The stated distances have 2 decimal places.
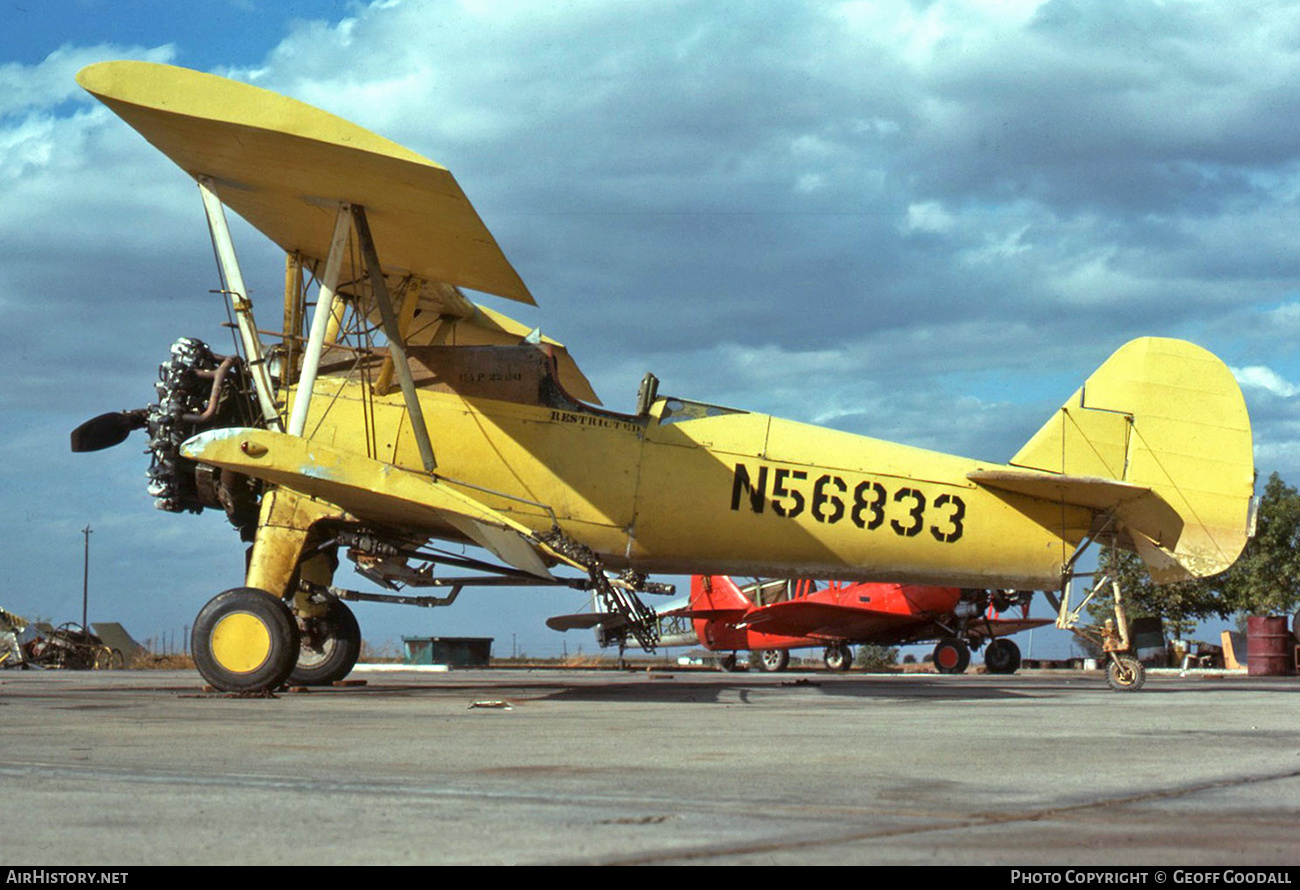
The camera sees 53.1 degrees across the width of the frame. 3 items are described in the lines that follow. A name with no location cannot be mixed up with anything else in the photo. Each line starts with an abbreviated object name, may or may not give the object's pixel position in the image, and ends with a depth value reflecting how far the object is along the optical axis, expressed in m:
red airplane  26.22
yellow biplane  10.70
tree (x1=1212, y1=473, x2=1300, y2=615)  39.28
